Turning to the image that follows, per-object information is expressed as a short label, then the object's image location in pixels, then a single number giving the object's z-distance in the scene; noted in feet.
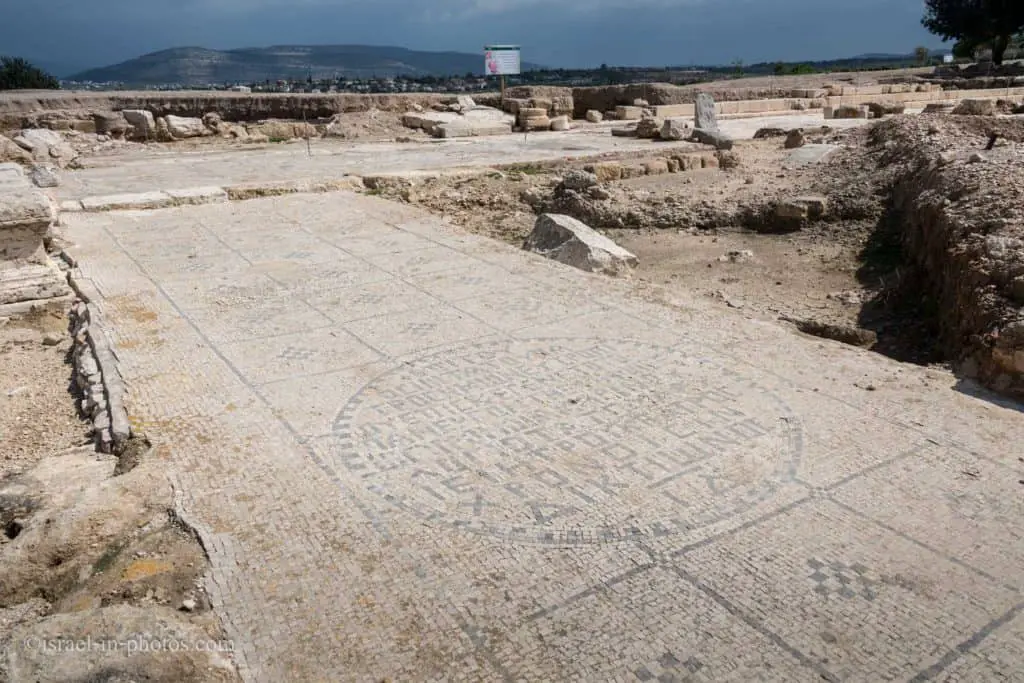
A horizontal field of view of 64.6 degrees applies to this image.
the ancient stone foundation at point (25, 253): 20.67
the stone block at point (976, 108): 52.75
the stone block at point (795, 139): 44.91
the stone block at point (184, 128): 57.88
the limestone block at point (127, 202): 32.07
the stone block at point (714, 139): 47.93
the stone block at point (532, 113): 62.75
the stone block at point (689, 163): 41.24
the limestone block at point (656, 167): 40.78
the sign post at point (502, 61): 65.00
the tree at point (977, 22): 107.65
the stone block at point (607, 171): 39.40
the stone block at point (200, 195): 33.53
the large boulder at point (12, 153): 44.51
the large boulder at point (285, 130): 59.62
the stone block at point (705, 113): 53.72
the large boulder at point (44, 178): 37.88
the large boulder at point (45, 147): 46.06
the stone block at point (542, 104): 67.36
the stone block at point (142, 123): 56.75
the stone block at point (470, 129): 58.13
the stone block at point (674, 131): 52.54
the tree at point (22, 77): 83.51
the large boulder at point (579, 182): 33.37
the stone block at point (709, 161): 41.63
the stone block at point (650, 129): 53.57
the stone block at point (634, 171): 40.37
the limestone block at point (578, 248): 23.76
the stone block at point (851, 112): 61.46
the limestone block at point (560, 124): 62.34
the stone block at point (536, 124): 62.23
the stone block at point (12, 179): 22.58
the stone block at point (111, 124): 56.18
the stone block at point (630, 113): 67.72
